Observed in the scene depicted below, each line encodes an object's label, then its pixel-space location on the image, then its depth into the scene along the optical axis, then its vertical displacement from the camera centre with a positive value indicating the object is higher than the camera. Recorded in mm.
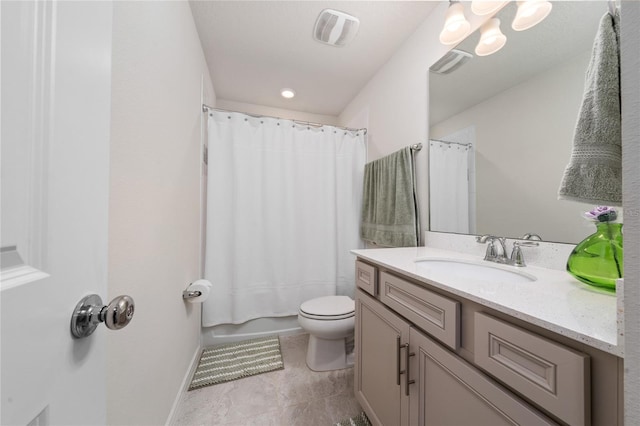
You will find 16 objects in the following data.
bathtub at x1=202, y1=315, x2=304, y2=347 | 1761 -962
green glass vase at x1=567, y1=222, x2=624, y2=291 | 547 -111
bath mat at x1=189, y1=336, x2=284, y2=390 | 1407 -1034
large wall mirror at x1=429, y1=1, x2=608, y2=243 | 799 +416
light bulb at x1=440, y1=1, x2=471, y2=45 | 1093 +950
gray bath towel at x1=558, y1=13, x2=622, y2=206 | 474 +189
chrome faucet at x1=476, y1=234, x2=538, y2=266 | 889 -148
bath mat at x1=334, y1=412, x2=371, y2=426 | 1094 -1033
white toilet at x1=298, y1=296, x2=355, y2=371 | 1412 -745
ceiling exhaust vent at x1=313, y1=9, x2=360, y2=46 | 1374 +1231
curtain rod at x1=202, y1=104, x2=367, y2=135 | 1733 +817
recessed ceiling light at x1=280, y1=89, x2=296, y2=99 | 2194 +1226
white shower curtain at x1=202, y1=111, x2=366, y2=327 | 1767 +5
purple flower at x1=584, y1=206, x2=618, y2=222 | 604 +5
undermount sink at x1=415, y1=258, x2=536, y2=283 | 777 -225
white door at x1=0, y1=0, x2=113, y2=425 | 239 +9
